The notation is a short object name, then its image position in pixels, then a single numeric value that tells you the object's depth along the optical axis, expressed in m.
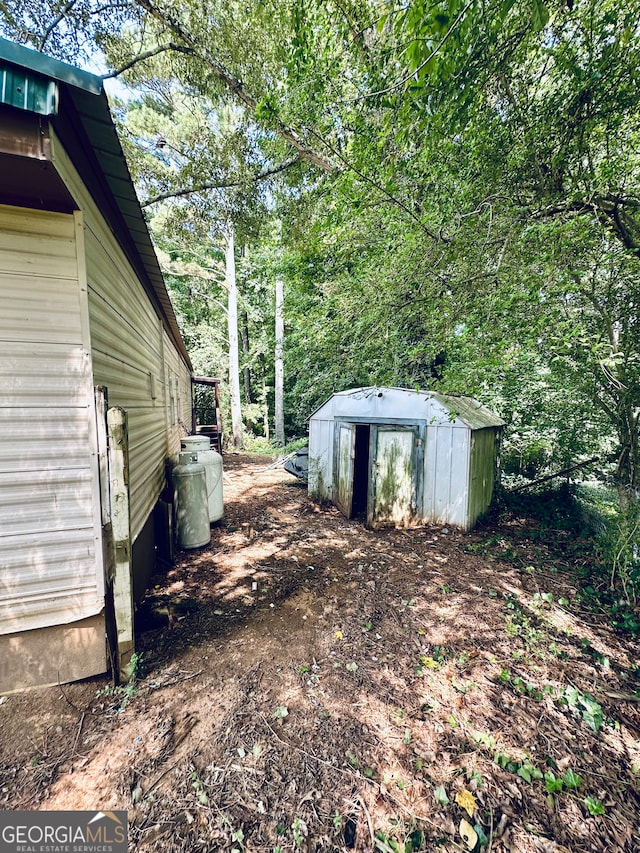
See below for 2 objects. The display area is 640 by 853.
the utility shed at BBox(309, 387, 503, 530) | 5.70
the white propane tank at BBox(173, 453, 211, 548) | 4.55
